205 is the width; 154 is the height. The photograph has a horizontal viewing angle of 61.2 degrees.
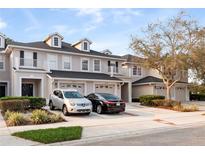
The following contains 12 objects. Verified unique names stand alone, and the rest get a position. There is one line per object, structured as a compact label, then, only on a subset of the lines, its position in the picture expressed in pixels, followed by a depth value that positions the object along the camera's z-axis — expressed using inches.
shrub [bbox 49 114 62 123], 379.4
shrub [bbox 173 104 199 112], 589.5
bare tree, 635.4
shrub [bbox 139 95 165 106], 671.4
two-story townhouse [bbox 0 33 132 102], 657.8
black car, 482.9
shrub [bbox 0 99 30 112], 448.6
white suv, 436.1
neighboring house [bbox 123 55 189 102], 877.3
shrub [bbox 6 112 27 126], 352.7
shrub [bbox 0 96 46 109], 486.2
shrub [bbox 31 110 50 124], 368.5
